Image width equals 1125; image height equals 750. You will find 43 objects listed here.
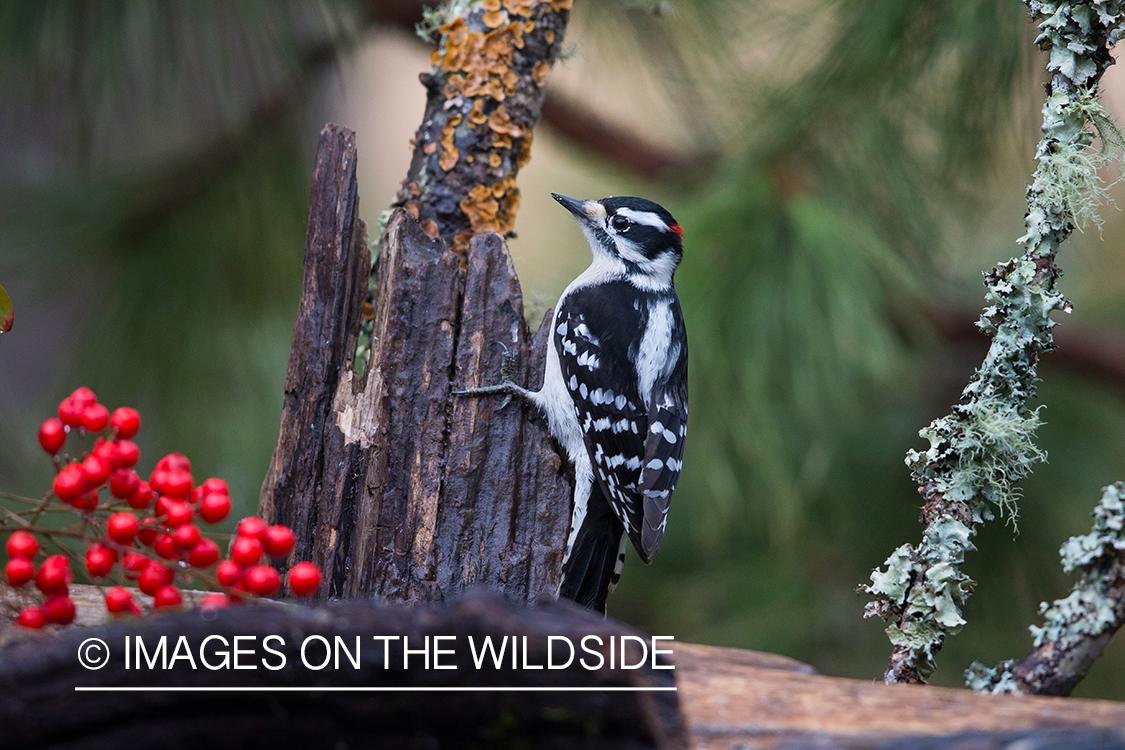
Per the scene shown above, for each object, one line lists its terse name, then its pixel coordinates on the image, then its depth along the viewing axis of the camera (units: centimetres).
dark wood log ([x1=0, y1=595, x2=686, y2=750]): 291
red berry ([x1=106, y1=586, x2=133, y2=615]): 324
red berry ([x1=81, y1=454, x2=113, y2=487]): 325
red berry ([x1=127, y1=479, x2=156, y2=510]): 327
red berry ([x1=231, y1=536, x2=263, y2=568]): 325
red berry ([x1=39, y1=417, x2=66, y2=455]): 326
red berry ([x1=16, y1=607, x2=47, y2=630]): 324
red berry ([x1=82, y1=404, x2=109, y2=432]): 327
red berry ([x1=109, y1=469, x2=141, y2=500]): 326
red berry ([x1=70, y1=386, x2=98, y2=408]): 327
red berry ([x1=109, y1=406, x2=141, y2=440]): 327
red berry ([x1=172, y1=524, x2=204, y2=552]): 325
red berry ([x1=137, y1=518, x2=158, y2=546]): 326
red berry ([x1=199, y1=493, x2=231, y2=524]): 326
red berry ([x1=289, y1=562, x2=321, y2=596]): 325
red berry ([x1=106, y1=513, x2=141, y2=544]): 324
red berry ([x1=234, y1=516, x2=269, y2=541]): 325
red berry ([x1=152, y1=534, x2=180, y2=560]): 325
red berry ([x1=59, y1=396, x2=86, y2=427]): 327
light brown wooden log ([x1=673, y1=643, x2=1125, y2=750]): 320
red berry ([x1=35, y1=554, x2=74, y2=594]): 324
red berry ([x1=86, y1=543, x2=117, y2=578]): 324
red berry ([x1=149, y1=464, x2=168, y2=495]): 326
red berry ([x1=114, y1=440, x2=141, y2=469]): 326
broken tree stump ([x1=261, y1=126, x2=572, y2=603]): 330
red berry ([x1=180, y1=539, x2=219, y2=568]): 325
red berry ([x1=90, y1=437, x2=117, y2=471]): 326
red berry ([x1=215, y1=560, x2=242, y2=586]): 325
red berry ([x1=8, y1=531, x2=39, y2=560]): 324
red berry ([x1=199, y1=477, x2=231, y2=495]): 326
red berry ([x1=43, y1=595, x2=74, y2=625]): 324
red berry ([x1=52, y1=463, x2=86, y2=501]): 325
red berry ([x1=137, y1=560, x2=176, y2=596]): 324
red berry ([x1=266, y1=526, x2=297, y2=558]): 325
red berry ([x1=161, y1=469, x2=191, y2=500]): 326
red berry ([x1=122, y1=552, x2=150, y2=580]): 325
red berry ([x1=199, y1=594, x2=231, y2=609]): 324
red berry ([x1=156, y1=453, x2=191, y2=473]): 326
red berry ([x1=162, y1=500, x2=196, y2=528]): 325
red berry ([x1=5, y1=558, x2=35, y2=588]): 324
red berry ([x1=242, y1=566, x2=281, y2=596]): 324
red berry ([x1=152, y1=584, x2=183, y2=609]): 325
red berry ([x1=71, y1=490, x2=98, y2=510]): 325
